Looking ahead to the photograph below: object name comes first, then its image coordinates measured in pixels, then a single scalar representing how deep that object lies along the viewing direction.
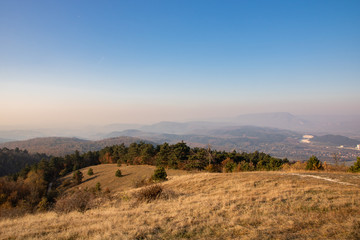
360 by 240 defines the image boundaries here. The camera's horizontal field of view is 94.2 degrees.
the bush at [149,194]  11.15
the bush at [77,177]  50.71
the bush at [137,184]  22.12
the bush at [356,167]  18.93
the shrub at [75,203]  9.92
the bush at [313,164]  26.29
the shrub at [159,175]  23.02
